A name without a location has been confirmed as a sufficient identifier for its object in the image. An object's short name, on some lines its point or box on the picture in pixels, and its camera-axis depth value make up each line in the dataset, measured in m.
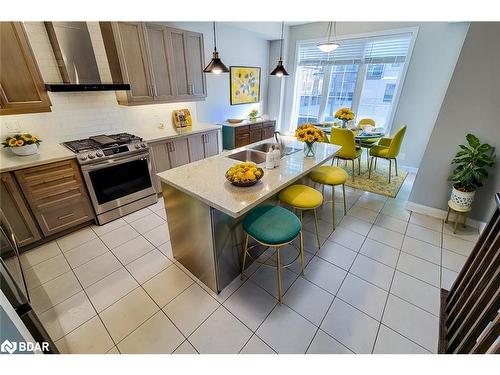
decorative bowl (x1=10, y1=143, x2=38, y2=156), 2.19
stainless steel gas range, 2.49
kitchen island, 1.53
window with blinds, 4.18
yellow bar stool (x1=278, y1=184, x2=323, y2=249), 1.93
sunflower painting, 4.98
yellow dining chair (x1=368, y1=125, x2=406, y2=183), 3.48
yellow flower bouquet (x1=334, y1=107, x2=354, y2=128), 4.01
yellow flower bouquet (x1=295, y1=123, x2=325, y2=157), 2.22
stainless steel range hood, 2.34
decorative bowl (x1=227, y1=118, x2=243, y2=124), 4.99
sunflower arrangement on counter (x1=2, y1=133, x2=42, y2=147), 2.15
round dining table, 3.67
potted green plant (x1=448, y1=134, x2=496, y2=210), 2.29
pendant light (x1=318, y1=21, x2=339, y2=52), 4.58
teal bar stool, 1.55
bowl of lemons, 1.59
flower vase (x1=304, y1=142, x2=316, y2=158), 2.36
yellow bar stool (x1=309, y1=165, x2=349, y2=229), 2.43
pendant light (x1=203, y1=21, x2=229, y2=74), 2.20
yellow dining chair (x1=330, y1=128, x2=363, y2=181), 3.46
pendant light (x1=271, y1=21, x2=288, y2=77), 3.01
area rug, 3.60
